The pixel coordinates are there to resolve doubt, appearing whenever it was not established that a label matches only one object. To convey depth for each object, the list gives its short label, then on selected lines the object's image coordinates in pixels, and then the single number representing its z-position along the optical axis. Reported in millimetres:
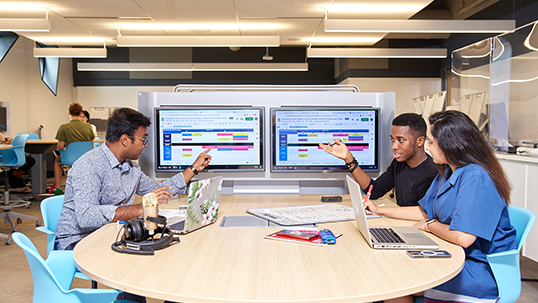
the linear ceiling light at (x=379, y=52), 7730
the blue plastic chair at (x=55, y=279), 1255
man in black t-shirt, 2072
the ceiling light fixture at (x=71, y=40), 7777
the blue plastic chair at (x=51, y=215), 1906
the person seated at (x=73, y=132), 5879
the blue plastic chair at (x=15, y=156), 5004
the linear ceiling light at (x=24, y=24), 5672
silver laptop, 1335
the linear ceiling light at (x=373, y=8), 5605
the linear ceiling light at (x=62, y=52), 7367
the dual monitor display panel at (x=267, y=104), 2383
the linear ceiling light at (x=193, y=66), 8930
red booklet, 1389
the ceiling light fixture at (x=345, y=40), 7625
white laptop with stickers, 1461
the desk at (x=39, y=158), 6160
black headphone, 1286
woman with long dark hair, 1402
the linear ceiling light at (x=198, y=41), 6625
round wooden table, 978
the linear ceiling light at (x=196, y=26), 6844
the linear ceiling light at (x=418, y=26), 5582
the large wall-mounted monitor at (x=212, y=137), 2250
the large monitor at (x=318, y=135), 2271
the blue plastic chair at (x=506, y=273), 1435
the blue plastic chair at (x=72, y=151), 5797
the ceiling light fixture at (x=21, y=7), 5625
